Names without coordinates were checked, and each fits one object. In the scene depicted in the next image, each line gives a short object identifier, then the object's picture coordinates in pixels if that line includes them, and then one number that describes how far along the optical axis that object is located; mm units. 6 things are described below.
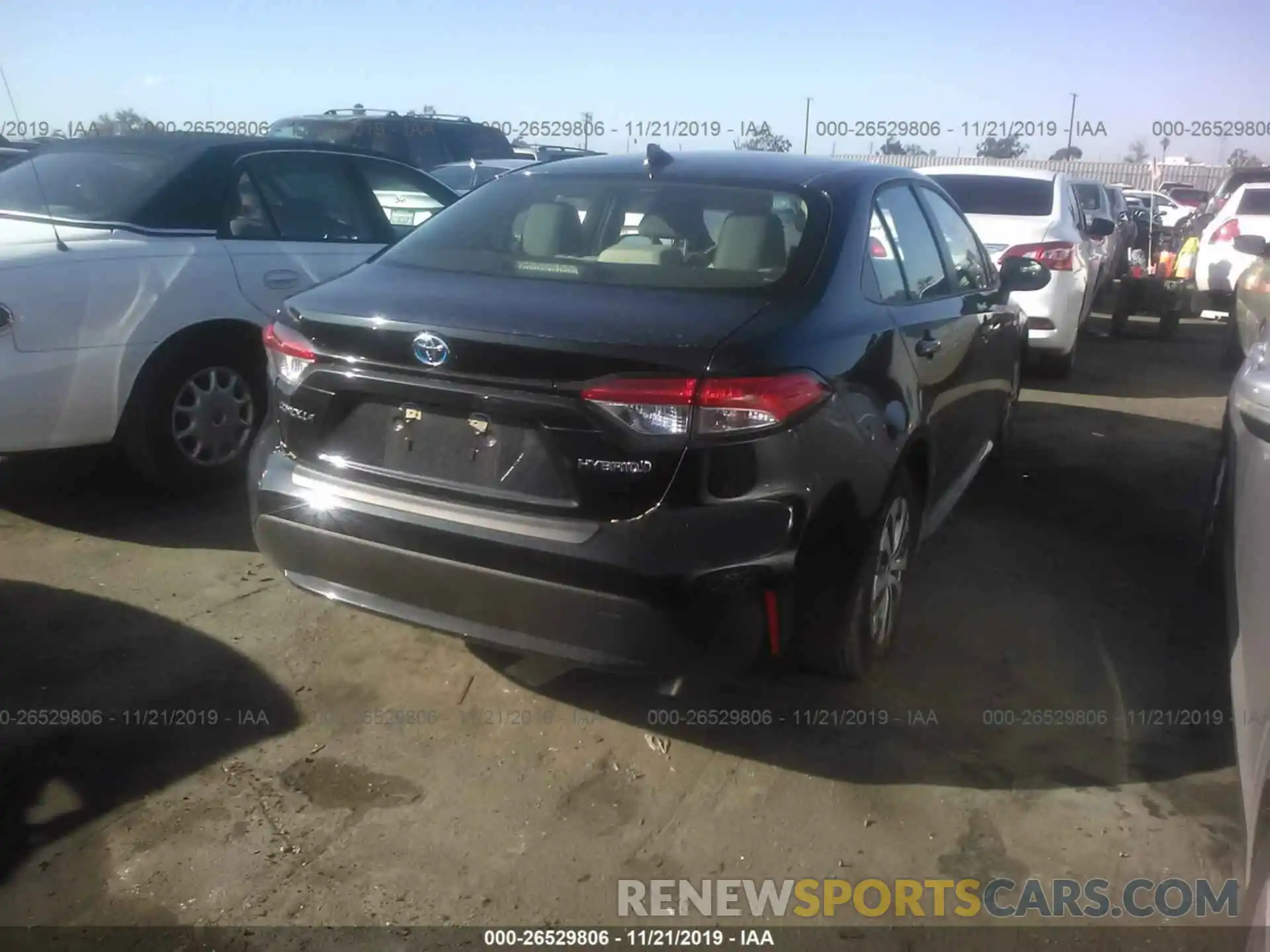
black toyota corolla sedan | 2500
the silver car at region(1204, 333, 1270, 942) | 2021
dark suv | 13219
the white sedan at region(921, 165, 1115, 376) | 7559
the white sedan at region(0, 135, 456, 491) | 4059
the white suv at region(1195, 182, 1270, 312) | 10891
